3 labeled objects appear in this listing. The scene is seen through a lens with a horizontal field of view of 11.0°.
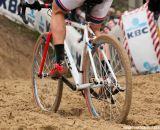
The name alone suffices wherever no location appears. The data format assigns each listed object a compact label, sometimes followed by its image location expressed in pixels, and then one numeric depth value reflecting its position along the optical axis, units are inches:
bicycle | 298.3
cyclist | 323.6
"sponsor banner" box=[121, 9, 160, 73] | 622.1
